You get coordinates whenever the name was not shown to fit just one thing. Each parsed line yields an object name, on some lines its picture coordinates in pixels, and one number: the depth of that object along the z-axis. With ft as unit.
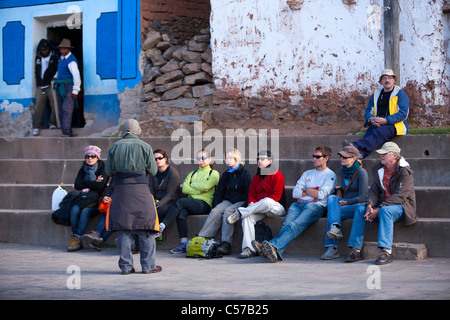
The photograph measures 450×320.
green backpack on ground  50.82
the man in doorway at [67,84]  81.43
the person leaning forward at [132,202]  43.85
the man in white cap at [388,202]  46.70
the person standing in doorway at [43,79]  88.59
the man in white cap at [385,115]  58.17
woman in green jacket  54.54
